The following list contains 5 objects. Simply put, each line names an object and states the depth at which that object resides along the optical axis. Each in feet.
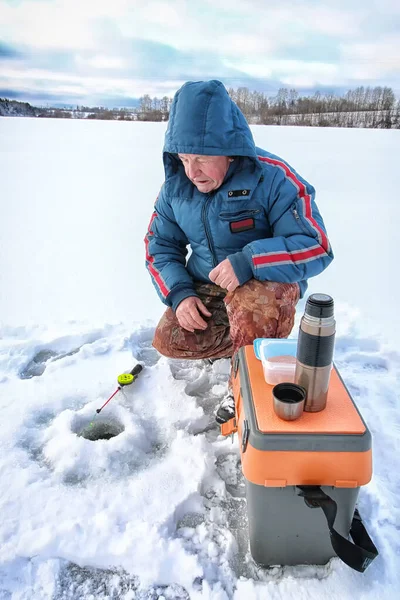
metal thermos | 3.39
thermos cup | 3.54
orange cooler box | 3.43
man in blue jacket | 5.28
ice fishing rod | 6.39
